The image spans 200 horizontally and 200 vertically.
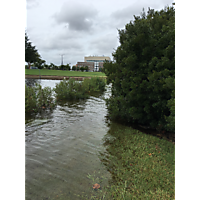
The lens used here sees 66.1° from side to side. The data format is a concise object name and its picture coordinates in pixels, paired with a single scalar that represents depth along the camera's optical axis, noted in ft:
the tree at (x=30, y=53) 165.66
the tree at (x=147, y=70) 17.65
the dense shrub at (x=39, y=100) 28.23
